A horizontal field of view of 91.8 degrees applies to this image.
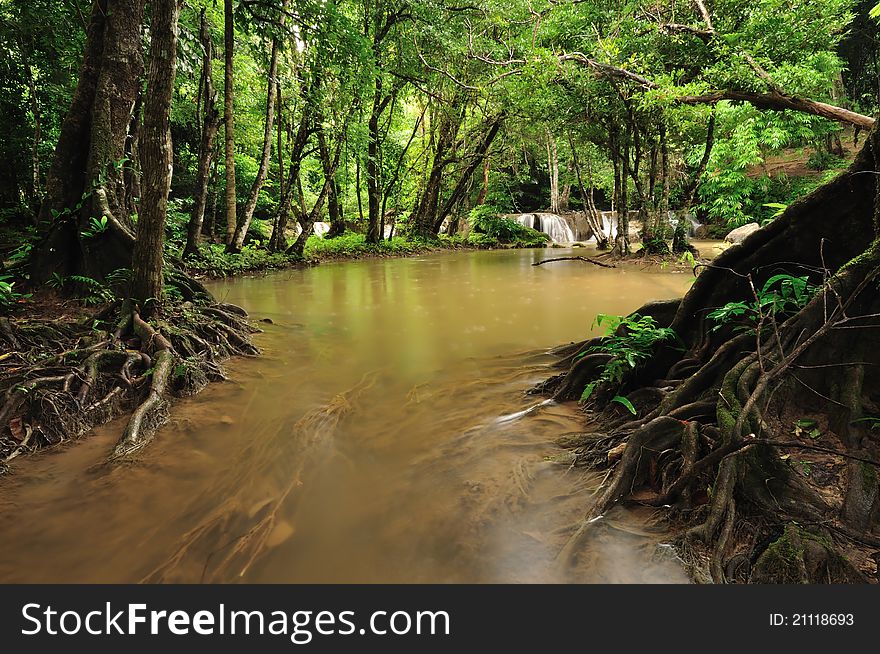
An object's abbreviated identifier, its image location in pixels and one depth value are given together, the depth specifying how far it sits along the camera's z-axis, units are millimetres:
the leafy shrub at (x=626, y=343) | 3740
